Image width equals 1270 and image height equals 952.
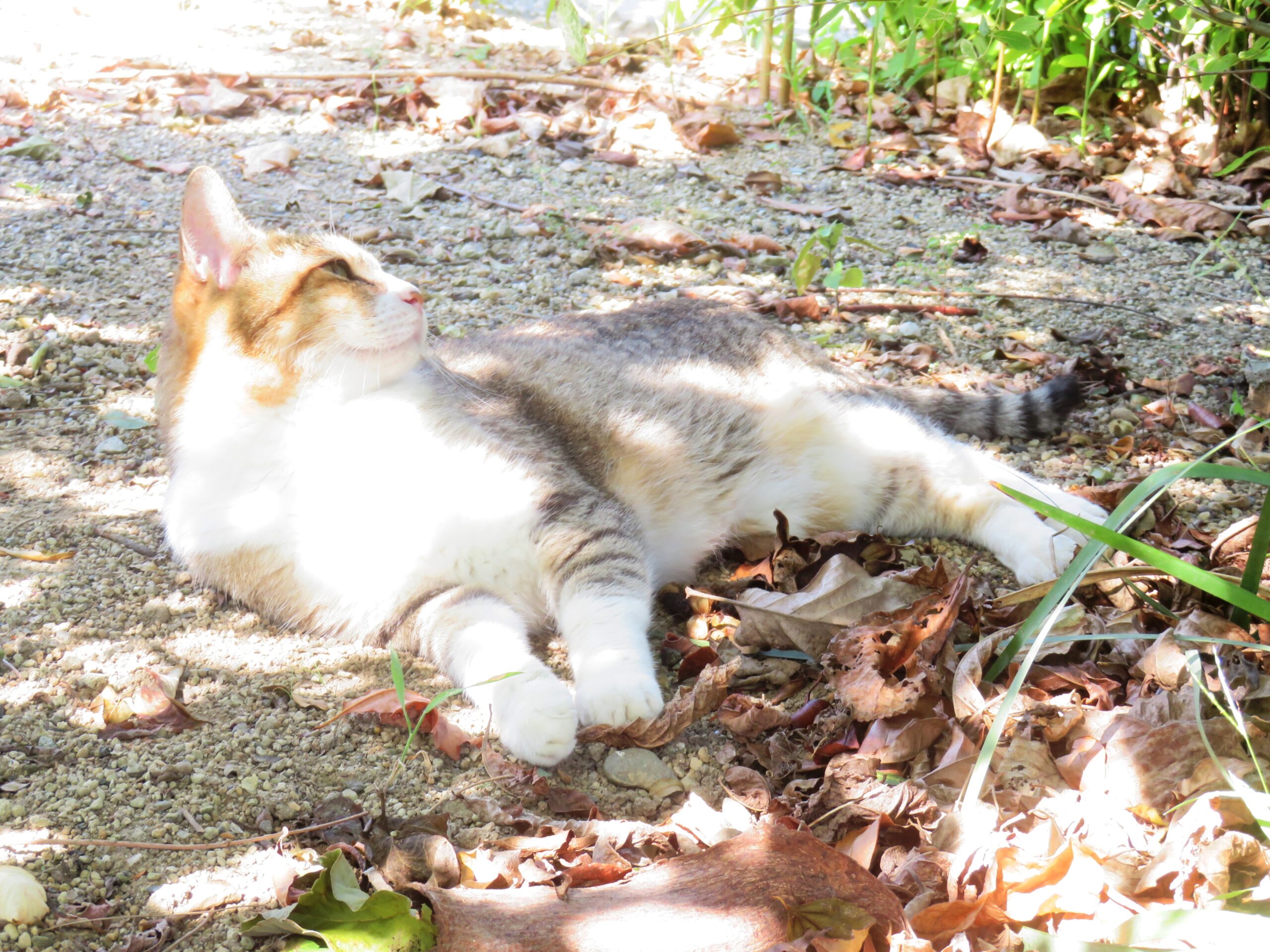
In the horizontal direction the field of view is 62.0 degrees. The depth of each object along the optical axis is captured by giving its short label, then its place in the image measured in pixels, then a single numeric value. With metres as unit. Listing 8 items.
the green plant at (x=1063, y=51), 4.77
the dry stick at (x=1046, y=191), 5.13
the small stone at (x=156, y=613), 2.82
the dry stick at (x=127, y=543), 3.11
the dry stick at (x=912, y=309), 4.34
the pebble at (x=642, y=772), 2.24
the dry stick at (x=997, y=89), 5.53
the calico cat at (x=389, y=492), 2.78
